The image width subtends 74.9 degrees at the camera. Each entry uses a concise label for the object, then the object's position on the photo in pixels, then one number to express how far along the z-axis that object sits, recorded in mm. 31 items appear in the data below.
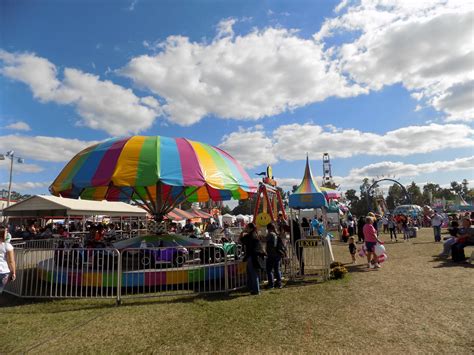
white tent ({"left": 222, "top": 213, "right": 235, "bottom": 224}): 40506
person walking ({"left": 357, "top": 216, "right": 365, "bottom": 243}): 17100
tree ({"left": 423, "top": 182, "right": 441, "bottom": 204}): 114588
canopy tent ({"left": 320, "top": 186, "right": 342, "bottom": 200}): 22619
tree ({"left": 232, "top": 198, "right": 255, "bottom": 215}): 103325
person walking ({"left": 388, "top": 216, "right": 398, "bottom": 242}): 19562
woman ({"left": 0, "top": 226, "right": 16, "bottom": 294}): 5707
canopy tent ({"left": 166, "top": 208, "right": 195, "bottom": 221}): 27209
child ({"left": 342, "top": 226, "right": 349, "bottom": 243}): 19281
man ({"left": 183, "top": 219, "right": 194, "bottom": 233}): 17203
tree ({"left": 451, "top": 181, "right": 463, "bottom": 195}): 128188
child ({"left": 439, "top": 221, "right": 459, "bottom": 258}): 11766
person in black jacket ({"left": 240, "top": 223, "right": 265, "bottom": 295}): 7273
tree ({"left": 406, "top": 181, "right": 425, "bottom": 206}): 105188
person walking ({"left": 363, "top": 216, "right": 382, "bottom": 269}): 10203
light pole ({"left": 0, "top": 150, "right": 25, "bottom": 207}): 35281
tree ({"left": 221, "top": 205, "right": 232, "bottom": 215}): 113962
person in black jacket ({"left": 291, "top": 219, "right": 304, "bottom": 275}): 8813
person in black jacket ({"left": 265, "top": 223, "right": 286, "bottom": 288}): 7887
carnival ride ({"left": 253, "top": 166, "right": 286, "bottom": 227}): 10023
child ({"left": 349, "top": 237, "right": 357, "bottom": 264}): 11391
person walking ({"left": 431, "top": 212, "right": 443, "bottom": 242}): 17297
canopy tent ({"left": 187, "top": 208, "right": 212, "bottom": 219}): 31894
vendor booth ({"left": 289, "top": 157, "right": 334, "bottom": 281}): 8664
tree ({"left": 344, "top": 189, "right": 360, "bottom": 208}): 111981
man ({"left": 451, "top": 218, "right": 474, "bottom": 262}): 10680
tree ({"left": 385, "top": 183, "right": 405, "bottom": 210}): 109250
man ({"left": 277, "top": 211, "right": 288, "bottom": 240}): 10084
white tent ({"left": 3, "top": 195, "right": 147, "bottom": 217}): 13336
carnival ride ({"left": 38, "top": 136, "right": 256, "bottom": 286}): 7762
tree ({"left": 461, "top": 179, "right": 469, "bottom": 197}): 127531
